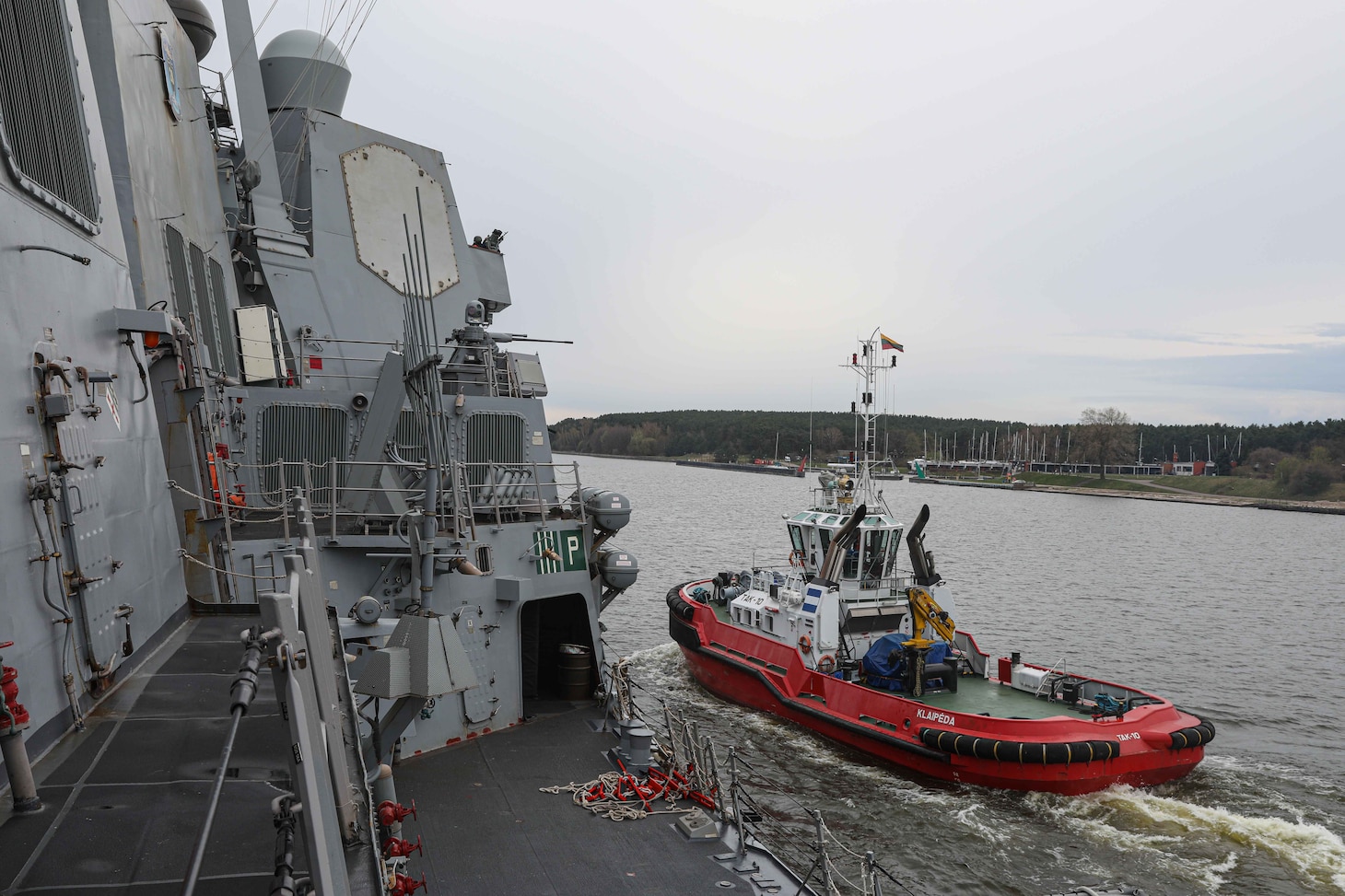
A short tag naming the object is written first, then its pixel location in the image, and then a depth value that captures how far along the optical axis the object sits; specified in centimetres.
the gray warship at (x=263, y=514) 329
